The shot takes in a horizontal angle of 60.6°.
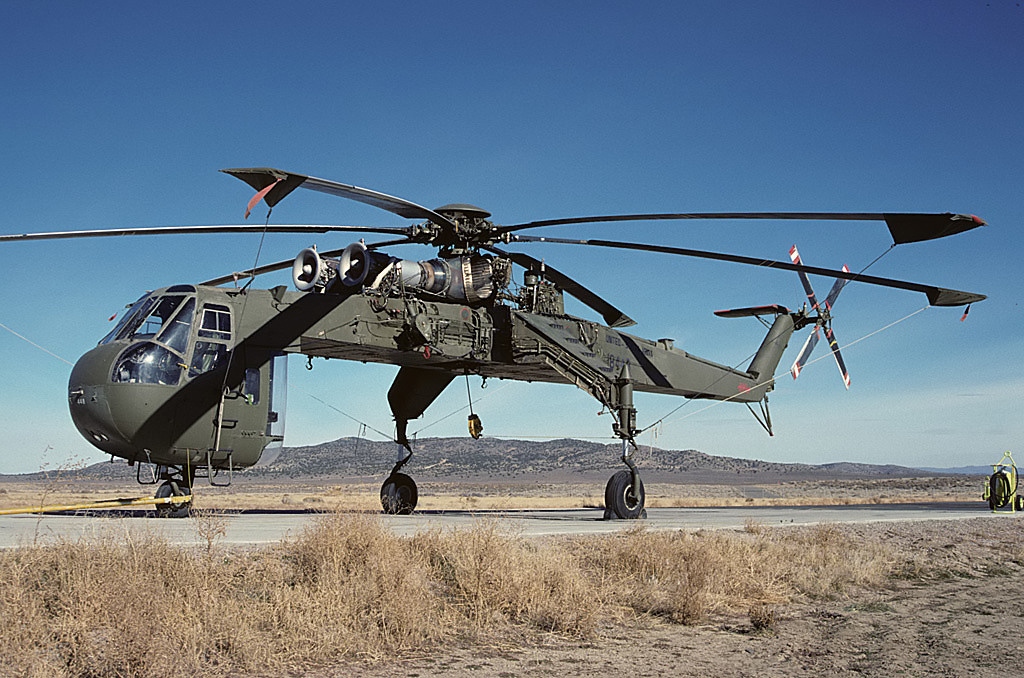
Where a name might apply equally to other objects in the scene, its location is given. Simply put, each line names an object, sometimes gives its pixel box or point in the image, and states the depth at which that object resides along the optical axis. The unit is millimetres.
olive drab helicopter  14789
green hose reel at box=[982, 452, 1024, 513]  26688
